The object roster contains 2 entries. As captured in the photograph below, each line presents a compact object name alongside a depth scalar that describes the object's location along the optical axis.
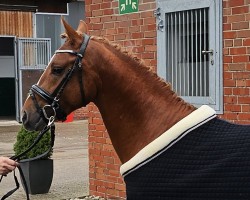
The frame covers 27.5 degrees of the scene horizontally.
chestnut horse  3.09
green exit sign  6.79
